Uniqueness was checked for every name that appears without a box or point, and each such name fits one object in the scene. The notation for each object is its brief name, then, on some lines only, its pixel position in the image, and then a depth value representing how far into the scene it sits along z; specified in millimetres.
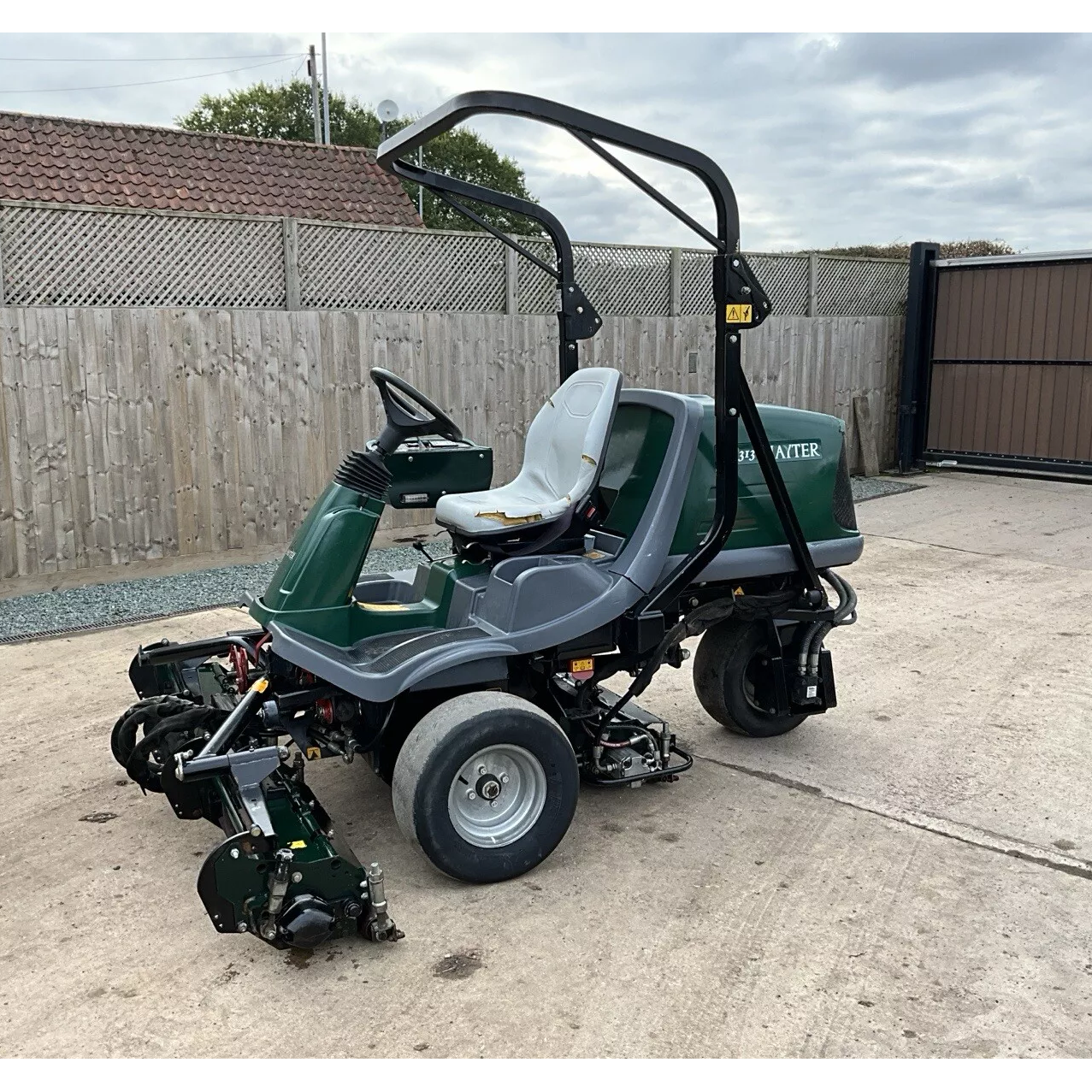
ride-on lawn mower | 3270
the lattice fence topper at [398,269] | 8383
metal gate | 11820
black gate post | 12758
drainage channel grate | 6082
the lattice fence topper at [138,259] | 7109
